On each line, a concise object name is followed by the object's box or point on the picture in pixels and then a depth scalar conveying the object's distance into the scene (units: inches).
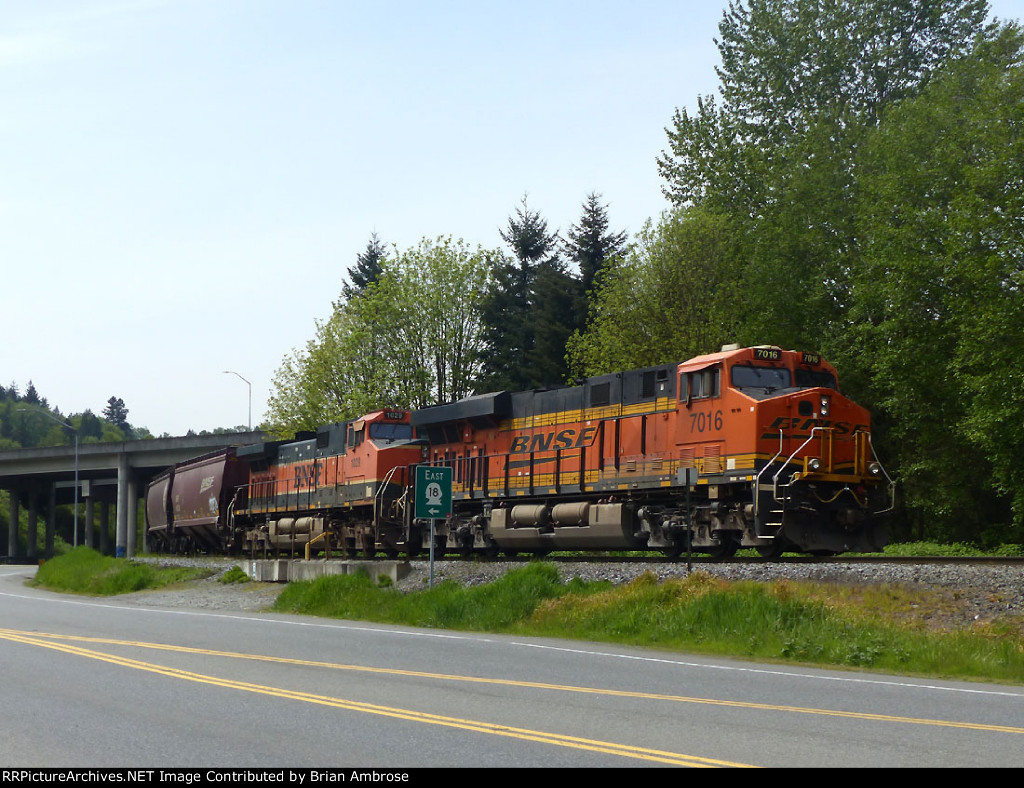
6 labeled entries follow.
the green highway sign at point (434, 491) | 937.5
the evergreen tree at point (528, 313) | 2551.7
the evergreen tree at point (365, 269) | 3740.2
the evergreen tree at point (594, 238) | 2662.4
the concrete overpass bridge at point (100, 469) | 3248.0
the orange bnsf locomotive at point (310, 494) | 1334.9
